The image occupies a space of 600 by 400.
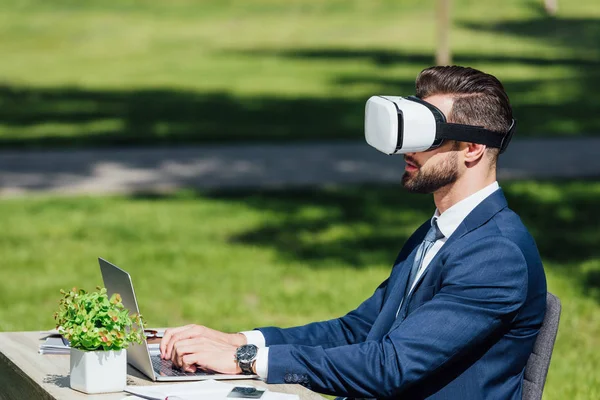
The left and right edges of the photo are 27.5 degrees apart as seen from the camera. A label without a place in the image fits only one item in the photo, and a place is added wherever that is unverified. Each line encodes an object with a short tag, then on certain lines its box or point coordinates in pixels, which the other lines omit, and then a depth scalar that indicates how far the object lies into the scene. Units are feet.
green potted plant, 11.16
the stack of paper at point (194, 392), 11.10
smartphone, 11.09
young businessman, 11.43
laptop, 11.77
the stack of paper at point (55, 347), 12.92
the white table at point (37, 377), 11.41
